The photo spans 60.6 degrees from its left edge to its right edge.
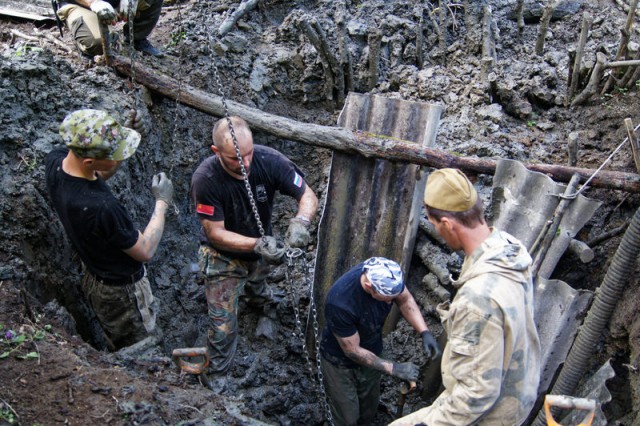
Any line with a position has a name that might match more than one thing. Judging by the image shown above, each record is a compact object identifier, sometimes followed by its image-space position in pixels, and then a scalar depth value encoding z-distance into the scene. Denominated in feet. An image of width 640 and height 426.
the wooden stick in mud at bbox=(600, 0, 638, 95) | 16.89
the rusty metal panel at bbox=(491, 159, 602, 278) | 13.48
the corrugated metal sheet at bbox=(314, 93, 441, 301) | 16.79
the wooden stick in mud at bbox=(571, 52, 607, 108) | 17.24
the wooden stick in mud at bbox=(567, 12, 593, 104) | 17.66
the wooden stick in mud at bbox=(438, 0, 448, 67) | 21.68
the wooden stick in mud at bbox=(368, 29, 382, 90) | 20.59
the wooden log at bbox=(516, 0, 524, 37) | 21.68
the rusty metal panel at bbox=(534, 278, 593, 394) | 12.88
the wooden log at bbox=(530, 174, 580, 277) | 13.50
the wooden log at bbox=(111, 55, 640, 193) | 14.32
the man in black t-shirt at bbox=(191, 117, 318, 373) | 13.17
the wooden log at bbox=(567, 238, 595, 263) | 13.15
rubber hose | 12.09
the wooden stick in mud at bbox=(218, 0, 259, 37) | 22.26
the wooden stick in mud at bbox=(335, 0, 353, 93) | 21.07
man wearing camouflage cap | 10.57
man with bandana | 12.23
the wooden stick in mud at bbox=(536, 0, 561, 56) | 19.61
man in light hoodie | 7.95
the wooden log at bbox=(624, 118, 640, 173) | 13.66
